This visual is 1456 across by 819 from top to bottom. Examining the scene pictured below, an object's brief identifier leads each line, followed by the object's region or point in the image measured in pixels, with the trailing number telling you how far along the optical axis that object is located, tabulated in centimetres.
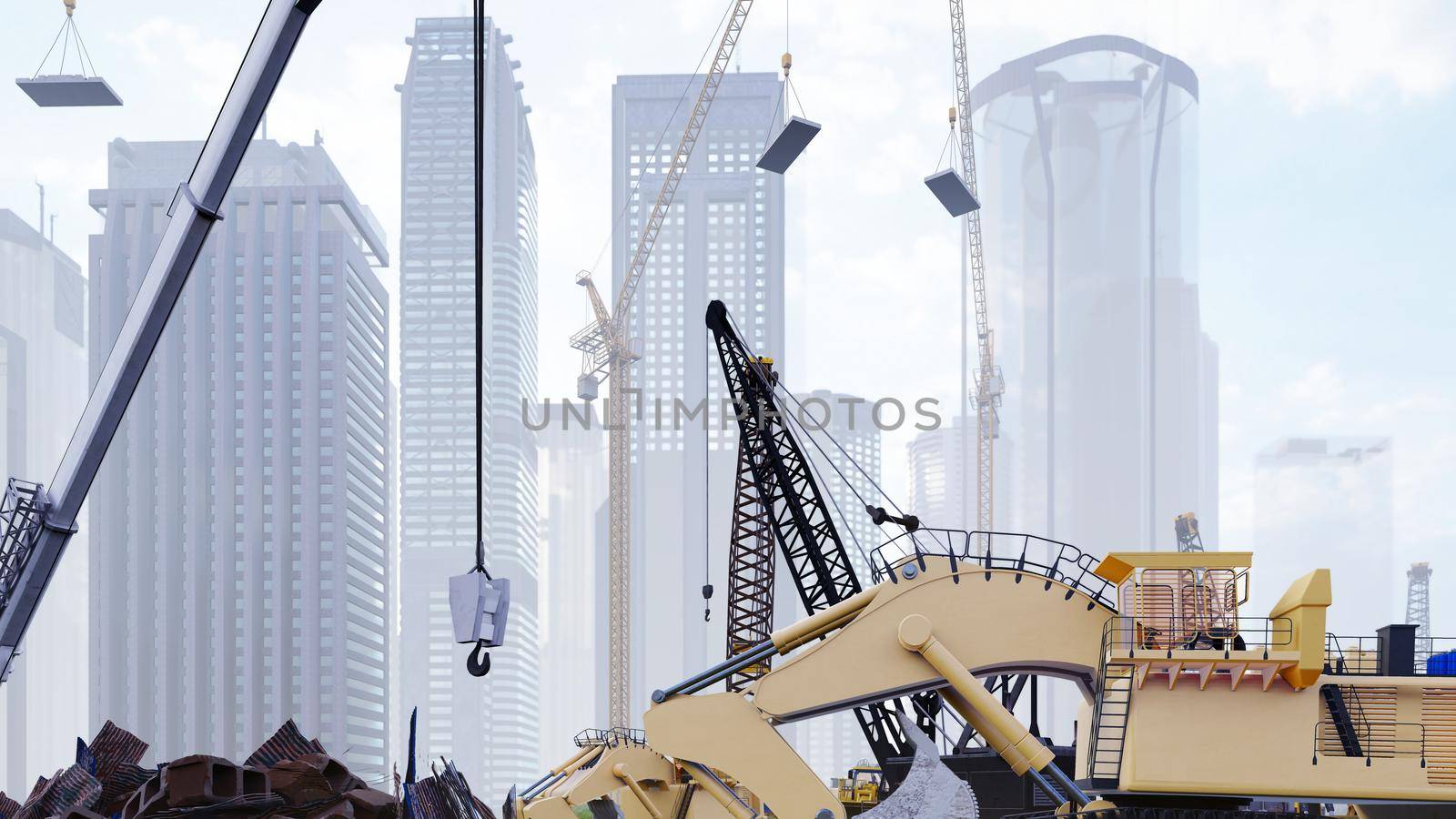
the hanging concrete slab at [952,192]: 5125
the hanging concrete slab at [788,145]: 4871
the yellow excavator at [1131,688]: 1755
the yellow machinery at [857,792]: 3177
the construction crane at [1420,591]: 9794
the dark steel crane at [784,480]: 3331
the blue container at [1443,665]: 1875
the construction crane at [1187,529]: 7350
